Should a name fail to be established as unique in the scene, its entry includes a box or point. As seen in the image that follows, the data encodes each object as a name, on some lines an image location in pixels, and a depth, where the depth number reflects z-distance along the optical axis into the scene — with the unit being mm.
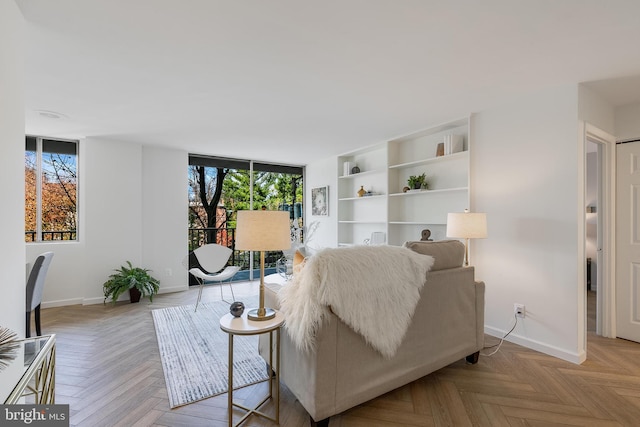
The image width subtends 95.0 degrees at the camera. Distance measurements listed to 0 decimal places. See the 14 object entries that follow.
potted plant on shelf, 3904
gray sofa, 1633
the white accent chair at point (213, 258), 4247
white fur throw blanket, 1626
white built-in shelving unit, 3603
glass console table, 1197
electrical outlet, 2793
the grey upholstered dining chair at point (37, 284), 2506
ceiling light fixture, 3148
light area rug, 2092
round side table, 1619
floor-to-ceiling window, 5445
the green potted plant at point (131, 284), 4156
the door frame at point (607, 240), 2988
